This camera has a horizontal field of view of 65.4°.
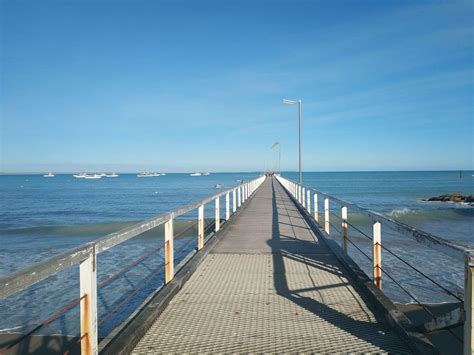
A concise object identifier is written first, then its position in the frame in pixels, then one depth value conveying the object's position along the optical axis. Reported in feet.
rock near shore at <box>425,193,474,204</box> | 128.00
